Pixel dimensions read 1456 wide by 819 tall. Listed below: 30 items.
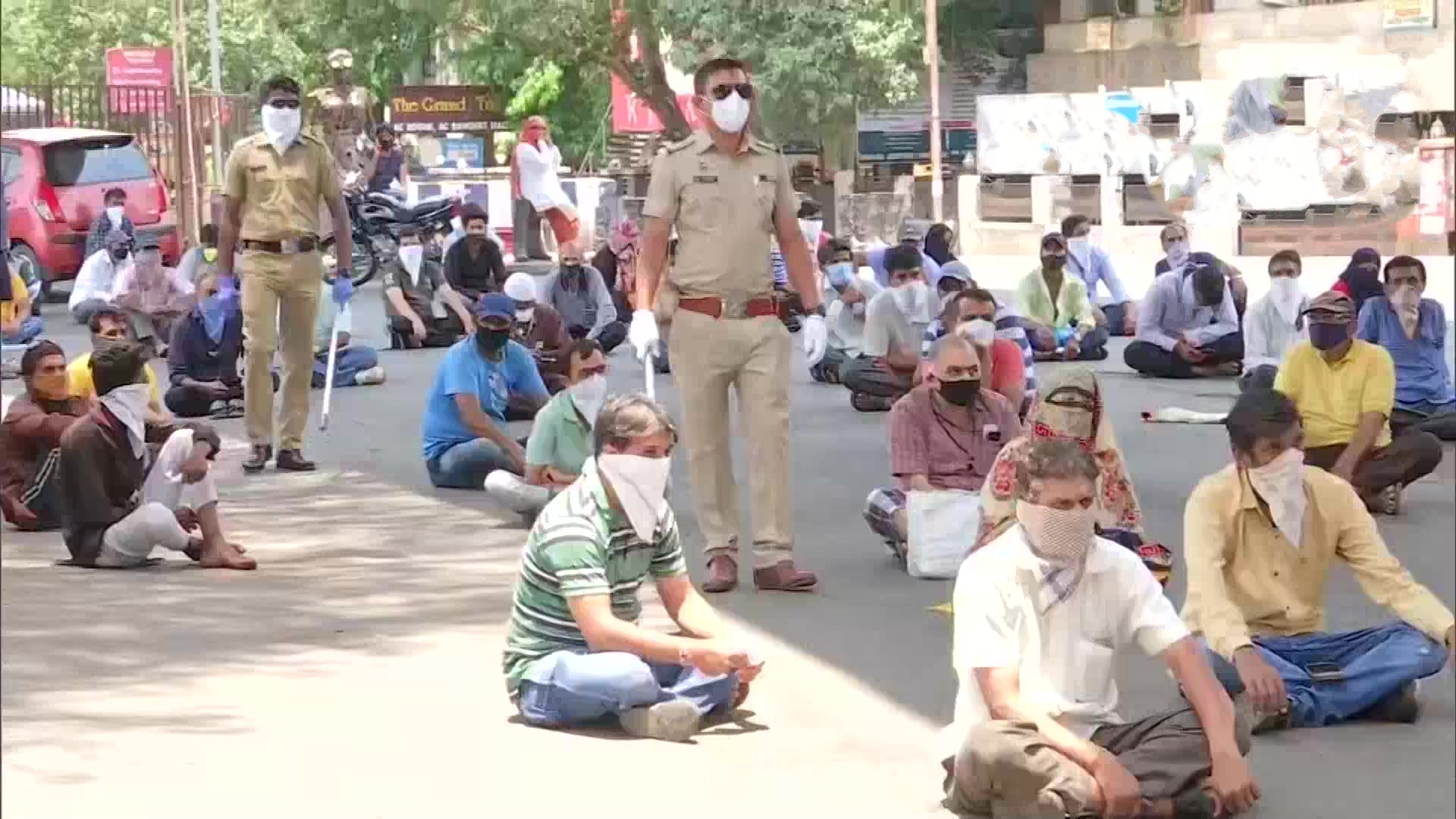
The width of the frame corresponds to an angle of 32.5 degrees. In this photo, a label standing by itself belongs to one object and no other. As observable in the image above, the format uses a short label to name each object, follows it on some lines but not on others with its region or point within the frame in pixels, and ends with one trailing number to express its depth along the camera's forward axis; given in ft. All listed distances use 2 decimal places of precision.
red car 86.07
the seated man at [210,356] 52.03
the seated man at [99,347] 35.14
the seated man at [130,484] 30.86
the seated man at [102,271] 66.59
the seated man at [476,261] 65.57
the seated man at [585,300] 61.57
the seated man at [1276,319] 51.49
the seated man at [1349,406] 34.30
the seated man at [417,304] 67.26
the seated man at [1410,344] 41.52
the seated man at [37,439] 34.30
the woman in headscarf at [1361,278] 46.50
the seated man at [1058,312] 61.77
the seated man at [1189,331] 58.18
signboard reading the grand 132.46
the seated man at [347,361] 57.00
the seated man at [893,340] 50.65
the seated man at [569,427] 34.22
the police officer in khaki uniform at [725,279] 28.73
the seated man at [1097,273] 68.18
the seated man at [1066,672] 18.51
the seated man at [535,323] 54.70
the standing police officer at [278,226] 39.17
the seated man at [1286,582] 21.67
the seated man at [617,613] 21.76
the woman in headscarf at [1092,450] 26.21
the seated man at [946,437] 31.65
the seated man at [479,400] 38.88
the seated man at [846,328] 55.72
